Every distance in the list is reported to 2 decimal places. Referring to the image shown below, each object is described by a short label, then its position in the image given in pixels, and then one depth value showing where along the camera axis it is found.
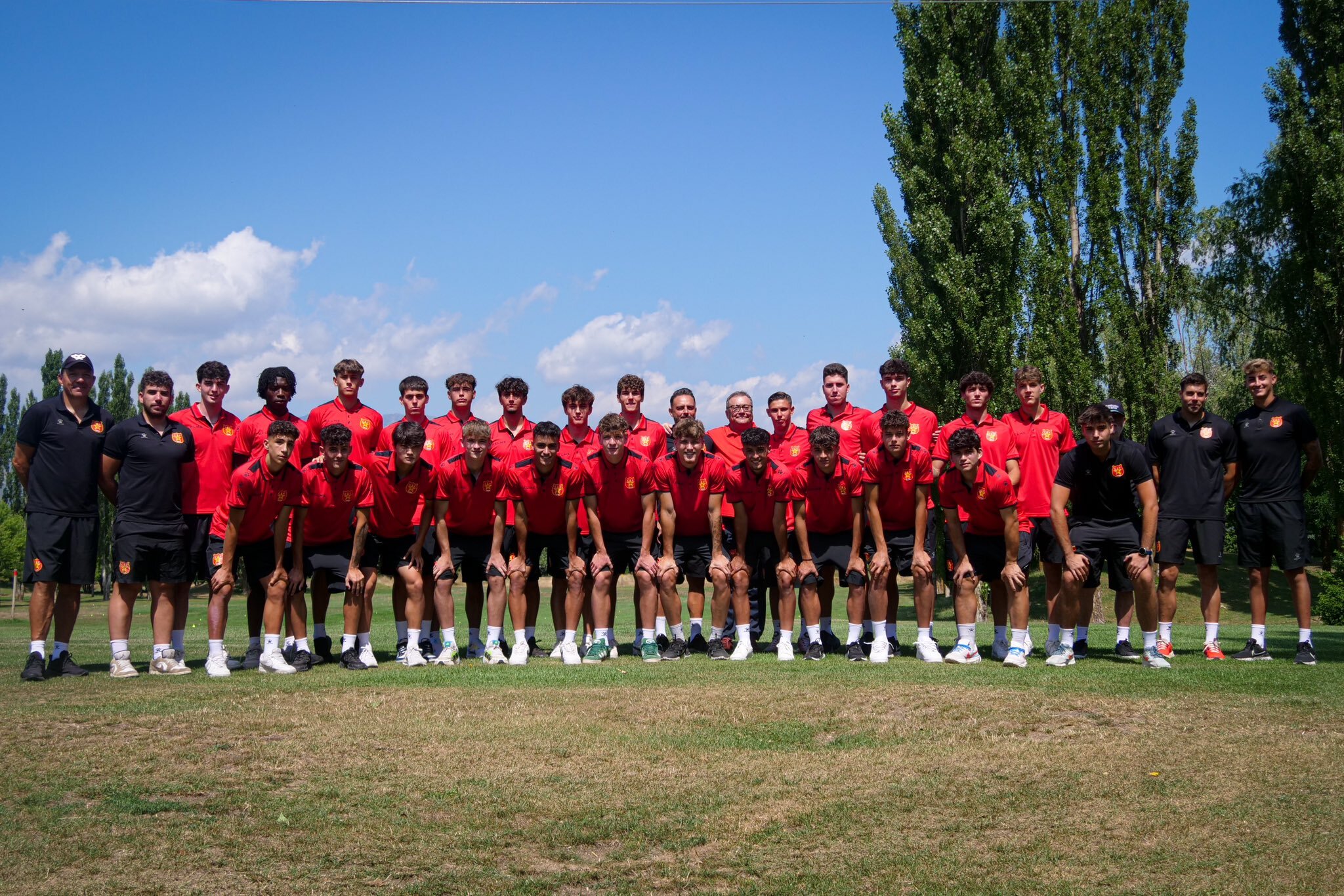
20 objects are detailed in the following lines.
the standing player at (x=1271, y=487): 9.57
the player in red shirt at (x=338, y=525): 9.40
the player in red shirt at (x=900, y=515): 9.62
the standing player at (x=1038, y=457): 10.01
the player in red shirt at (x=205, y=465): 9.47
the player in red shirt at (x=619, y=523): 9.98
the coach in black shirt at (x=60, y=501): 8.87
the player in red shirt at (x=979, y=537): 9.27
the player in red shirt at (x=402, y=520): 9.60
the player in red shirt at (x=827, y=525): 9.83
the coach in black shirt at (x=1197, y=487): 9.69
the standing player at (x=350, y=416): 10.52
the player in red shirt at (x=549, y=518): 9.80
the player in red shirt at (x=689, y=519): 10.12
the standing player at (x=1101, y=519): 9.23
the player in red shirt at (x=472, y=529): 9.74
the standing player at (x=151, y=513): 9.01
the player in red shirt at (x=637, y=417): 11.17
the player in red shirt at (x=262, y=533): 9.08
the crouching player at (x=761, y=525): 9.96
